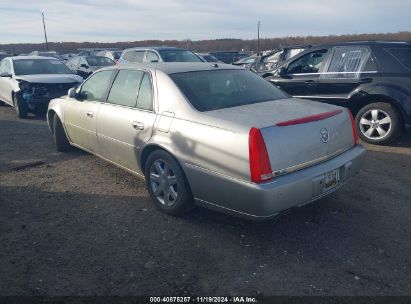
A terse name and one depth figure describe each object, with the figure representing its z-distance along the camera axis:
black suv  6.16
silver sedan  3.03
